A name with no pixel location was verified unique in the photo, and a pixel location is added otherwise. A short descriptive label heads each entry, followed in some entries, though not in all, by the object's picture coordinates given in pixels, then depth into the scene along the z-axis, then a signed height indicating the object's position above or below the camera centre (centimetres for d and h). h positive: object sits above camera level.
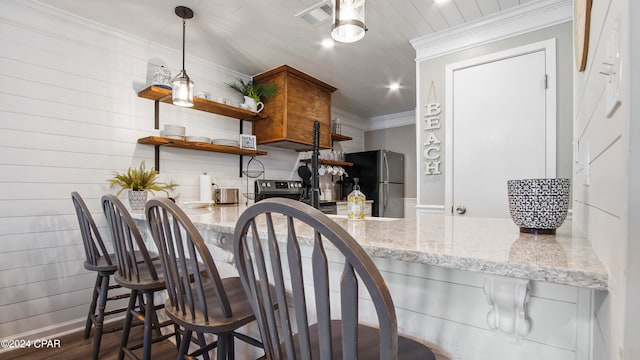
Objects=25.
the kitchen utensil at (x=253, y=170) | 357 +11
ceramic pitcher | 330 +83
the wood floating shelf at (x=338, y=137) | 455 +64
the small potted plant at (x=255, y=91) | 340 +100
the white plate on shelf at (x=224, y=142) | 304 +37
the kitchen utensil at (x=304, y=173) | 213 +5
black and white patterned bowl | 85 -6
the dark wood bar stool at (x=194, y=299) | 96 -42
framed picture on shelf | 330 +41
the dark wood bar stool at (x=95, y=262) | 173 -50
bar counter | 59 -29
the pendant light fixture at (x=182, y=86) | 228 +70
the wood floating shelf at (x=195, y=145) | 258 +31
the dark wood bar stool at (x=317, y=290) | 50 -20
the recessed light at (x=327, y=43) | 278 +126
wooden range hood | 338 +82
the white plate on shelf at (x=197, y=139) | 279 +37
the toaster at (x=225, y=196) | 306 -17
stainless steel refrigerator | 471 +3
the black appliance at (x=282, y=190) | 349 -13
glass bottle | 139 -12
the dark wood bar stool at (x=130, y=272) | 130 -44
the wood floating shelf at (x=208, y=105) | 261 +72
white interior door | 233 +42
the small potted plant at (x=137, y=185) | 233 -4
